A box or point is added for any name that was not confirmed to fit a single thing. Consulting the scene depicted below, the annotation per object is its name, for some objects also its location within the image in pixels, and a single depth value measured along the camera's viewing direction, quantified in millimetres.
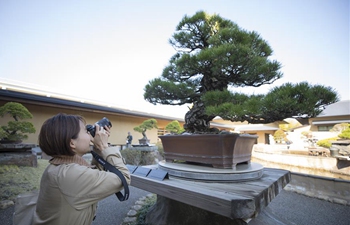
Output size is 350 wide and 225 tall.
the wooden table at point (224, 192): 982
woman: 714
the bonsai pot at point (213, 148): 1562
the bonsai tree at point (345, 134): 6152
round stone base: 1474
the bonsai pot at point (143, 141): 7836
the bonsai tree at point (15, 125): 3961
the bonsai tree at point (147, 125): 7516
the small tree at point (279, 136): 15263
